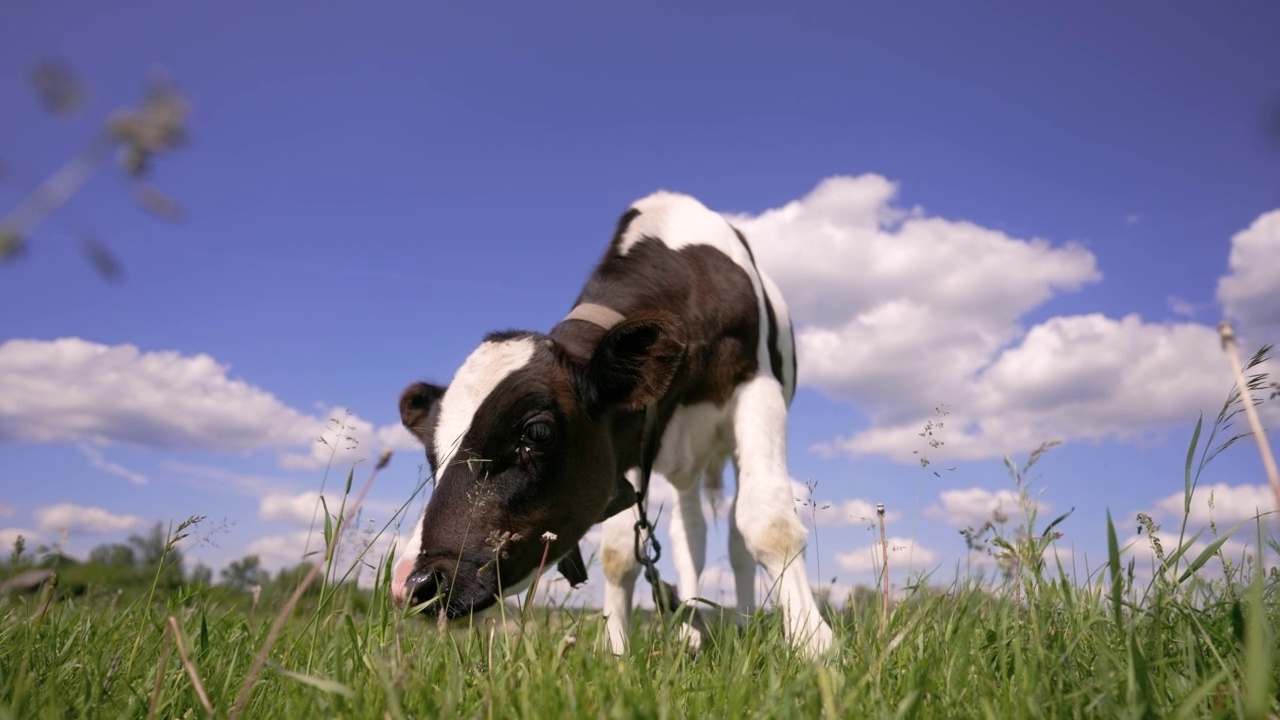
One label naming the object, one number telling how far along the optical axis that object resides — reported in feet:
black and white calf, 3.63
